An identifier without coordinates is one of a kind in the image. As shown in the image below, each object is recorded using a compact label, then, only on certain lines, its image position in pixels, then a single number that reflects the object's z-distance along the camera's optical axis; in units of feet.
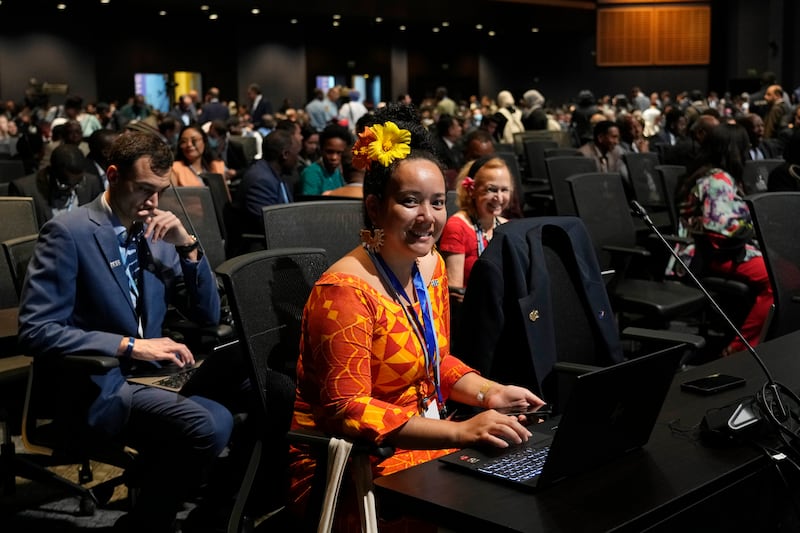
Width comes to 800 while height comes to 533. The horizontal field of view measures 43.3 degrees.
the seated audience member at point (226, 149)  34.04
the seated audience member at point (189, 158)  20.95
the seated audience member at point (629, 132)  28.66
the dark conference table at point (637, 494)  5.18
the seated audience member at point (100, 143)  17.99
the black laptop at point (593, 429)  5.43
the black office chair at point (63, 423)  8.96
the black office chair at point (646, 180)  22.93
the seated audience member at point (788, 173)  17.71
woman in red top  13.24
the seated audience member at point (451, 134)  29.86
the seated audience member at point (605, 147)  26.20
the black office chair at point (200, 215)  14.30
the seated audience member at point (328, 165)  20.51
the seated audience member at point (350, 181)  15.42
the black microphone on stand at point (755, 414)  6.32
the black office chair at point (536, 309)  8.85
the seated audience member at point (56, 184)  17.44
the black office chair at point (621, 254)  15.33
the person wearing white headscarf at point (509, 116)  40.34
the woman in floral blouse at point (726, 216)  15.65
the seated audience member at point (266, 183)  18.35
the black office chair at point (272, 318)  7.93
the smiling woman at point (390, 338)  6.59
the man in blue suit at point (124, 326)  9.16
